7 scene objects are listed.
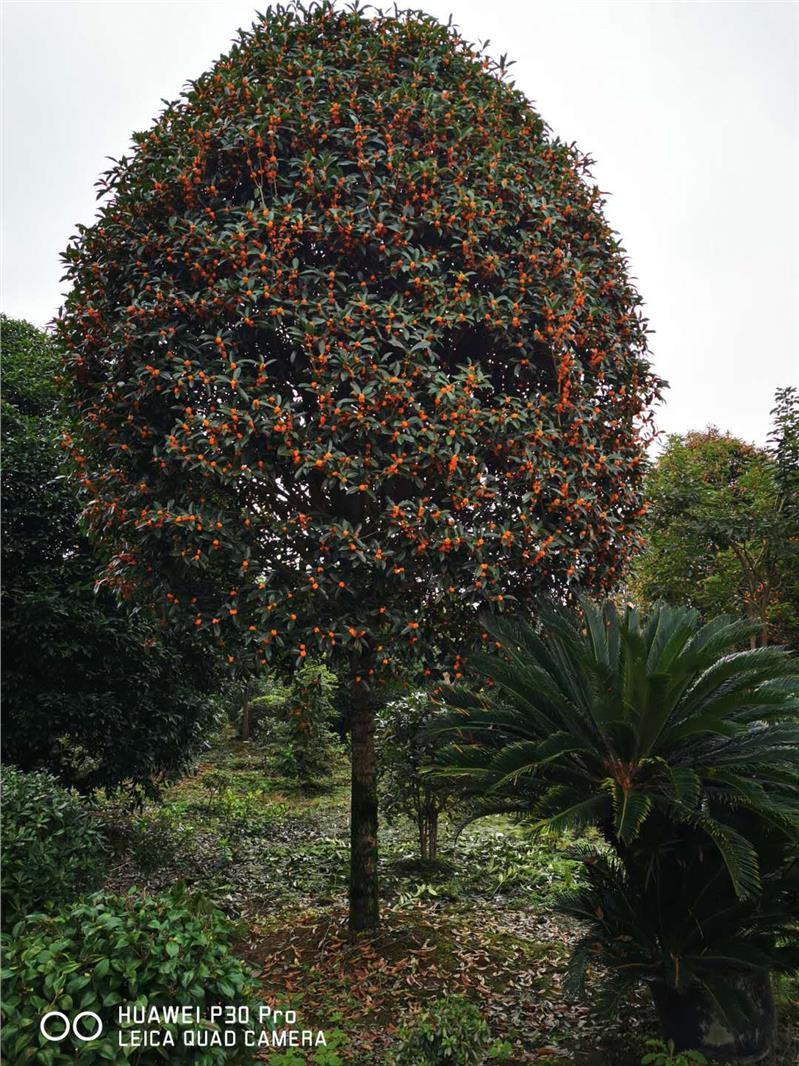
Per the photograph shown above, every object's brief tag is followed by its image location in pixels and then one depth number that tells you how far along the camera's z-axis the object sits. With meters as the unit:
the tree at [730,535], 10.80
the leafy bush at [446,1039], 3.02
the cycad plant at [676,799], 3.24
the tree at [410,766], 6.35
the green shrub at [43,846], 3.59
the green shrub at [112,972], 2.33
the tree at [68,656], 6.09
